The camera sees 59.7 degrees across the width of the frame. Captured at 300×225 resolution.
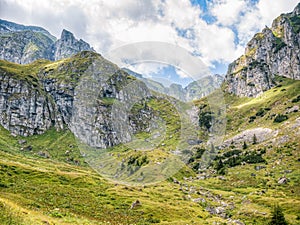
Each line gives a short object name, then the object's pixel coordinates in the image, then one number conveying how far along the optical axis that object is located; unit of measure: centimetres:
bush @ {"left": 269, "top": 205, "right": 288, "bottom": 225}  4784
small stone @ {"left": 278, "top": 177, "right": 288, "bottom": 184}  11491
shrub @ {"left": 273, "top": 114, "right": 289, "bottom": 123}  19581
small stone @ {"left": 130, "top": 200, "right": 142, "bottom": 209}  6271
